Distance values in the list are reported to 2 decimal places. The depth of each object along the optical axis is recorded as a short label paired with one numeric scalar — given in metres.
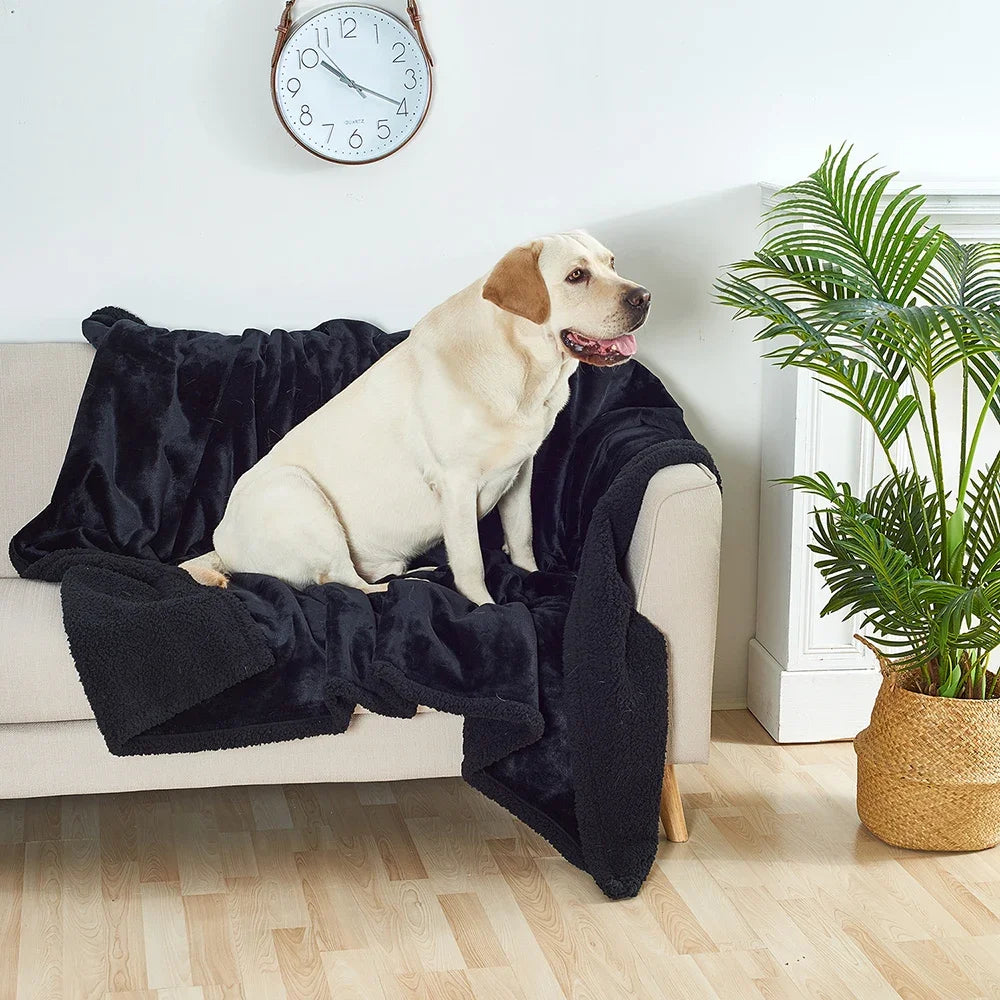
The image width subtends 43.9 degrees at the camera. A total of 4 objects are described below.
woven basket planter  2.23
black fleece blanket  2.01
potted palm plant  2.18
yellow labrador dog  2.32
